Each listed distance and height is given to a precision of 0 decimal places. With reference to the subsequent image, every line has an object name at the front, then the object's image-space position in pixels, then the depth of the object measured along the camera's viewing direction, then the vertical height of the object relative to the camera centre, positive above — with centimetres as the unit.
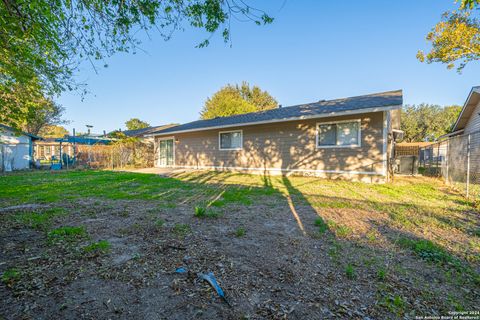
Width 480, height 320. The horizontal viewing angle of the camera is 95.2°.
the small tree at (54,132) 3054 +472
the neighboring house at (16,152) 1329 +47
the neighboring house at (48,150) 3138 +130
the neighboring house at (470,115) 978 +203
